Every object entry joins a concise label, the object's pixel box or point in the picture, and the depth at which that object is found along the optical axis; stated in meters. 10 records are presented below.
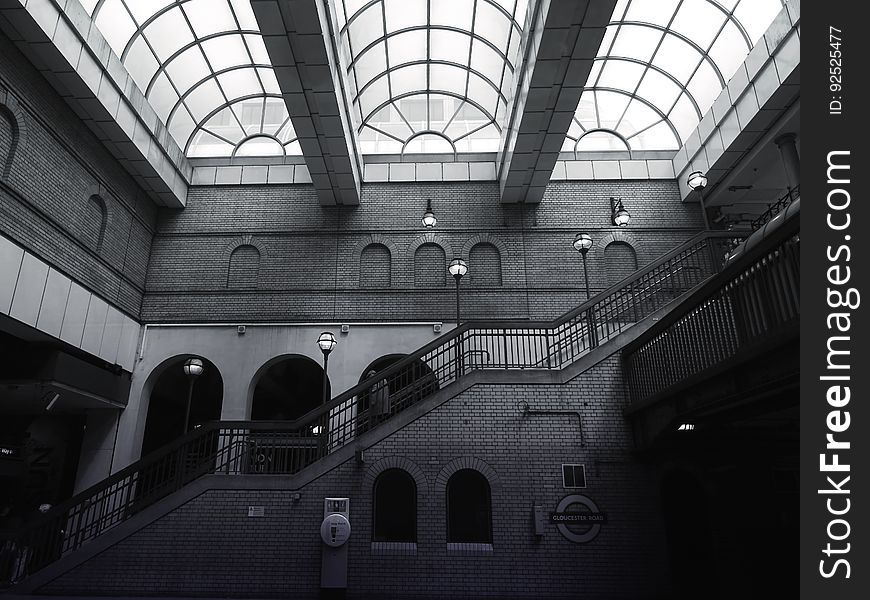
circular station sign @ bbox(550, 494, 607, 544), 9.95
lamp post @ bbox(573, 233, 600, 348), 13.65
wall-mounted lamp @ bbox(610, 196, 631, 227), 15.22
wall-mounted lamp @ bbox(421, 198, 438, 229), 17.00
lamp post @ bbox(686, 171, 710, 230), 12.68
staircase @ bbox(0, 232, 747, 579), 10.20
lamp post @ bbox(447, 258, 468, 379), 12.73
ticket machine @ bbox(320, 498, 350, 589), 9.60
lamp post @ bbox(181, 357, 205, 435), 11.85
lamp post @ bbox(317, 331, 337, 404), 12.28
